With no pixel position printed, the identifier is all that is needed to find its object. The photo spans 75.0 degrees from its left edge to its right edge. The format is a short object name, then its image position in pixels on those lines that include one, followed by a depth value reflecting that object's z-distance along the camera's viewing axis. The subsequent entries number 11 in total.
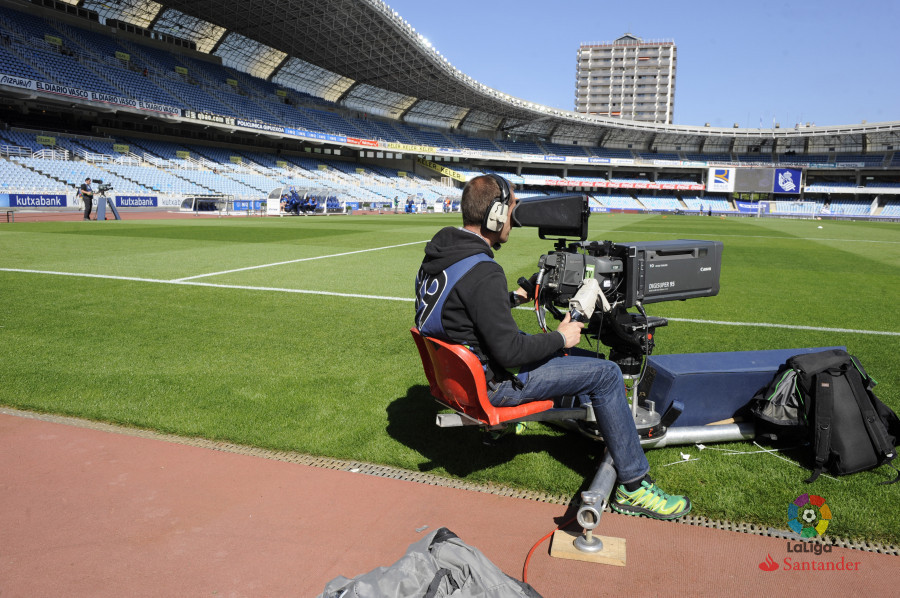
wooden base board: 2.65
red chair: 2.81
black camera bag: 3.35
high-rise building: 157.50
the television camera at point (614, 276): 3.10
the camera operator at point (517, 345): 2.83
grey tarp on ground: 2.03
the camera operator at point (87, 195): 25.47
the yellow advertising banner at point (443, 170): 72.06
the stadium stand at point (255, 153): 37.69
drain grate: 2.82
